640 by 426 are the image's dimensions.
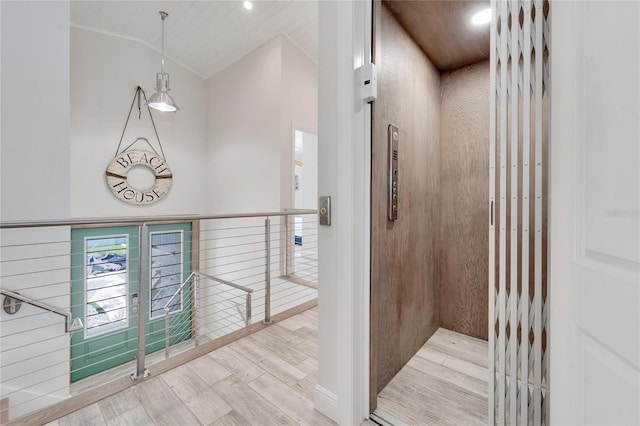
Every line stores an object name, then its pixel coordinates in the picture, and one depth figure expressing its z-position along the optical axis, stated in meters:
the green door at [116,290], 3.52
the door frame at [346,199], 1.14
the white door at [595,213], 0.43
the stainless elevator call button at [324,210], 1.21
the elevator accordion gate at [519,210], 0.87
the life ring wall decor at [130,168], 3.72
